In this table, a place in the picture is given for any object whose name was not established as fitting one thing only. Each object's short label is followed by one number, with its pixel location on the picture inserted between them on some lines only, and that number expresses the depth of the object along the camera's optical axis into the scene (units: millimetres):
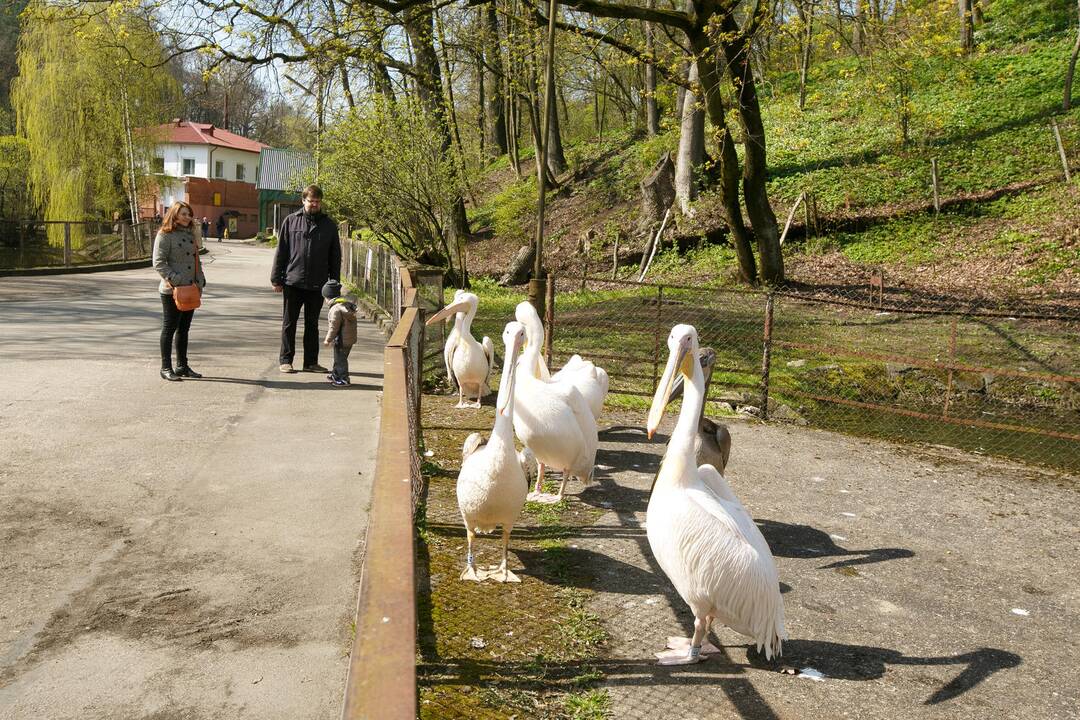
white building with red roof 69875
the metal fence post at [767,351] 10345
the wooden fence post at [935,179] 20766
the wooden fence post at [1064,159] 20281
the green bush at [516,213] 28859
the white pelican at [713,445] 6250
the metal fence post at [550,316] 11445
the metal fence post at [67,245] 24688
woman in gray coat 9664
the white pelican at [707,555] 4273
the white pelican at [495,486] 5133
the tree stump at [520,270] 23984
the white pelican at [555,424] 6543
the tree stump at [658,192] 24359
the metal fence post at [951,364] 9914
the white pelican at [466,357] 9150
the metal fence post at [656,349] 11570
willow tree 35594
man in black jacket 10422
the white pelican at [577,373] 7227
